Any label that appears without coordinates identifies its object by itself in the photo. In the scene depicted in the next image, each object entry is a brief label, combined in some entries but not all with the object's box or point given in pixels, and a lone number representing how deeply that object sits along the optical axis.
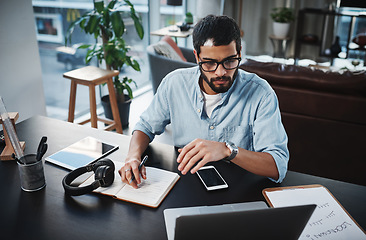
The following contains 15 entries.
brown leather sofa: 2.09
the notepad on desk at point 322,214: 0.89
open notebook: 1.02
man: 1.12
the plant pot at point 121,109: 3.16
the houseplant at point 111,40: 2.77
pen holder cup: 1.04
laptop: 0.65
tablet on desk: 1.22
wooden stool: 2.57
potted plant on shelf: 5.46
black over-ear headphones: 1.03
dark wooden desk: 0.90
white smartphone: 1.08
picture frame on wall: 2.85
